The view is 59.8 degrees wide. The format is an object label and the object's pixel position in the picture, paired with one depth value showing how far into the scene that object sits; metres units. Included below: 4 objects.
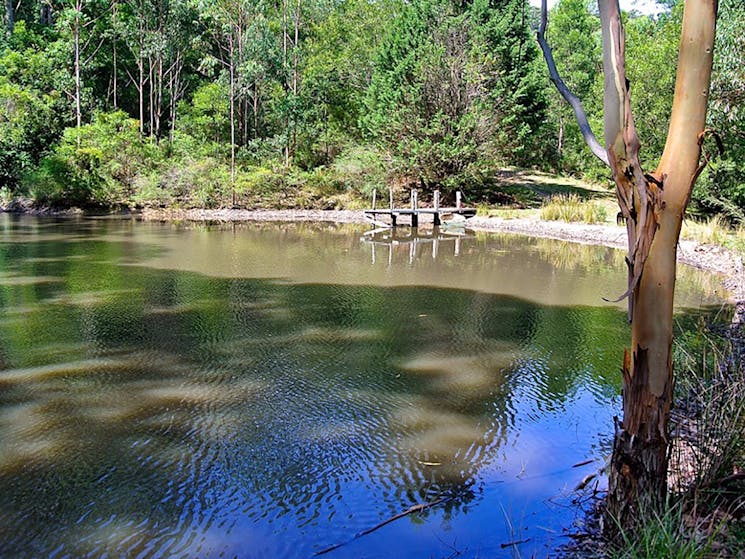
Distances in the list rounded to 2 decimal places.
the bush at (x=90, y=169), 24.69
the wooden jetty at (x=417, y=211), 19.06
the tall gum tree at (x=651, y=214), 2.63
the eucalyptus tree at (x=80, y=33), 27.86
